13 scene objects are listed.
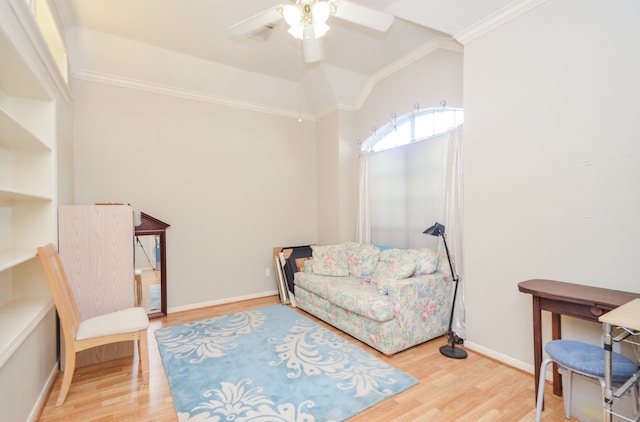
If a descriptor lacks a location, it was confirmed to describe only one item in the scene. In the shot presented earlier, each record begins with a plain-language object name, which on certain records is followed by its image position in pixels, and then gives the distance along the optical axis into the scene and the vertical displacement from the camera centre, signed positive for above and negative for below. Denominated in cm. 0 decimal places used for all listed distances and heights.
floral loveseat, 262 -87
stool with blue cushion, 144 -80
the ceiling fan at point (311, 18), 196 +138
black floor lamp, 258 -120
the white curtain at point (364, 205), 418 +5
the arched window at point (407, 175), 326 +41
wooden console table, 165 -56
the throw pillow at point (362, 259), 361 -63
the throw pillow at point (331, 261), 376 -67
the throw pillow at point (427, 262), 295 -55
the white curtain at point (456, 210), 288 -2
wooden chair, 194 -84
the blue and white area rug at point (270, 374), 190 -129
